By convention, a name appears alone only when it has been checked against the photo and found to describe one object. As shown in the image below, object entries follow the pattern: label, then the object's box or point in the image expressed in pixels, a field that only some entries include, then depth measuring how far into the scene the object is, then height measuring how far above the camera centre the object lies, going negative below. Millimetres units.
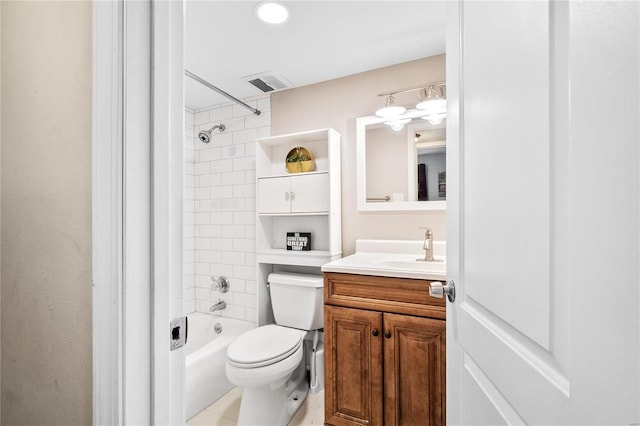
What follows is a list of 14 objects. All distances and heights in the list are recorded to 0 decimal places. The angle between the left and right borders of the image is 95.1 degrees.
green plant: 2227 +422
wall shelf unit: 2086 +61
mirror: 1915 +334
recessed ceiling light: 1406 +998
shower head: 2459 +668
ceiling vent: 2090 +983
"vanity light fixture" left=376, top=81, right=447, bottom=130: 1853 +688
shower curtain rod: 1875 +869
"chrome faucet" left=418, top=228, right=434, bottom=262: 1764 -209
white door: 308 +2
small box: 2225 -217
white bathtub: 1751 -1004
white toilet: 1520 -774
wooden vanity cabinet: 1352 -693
